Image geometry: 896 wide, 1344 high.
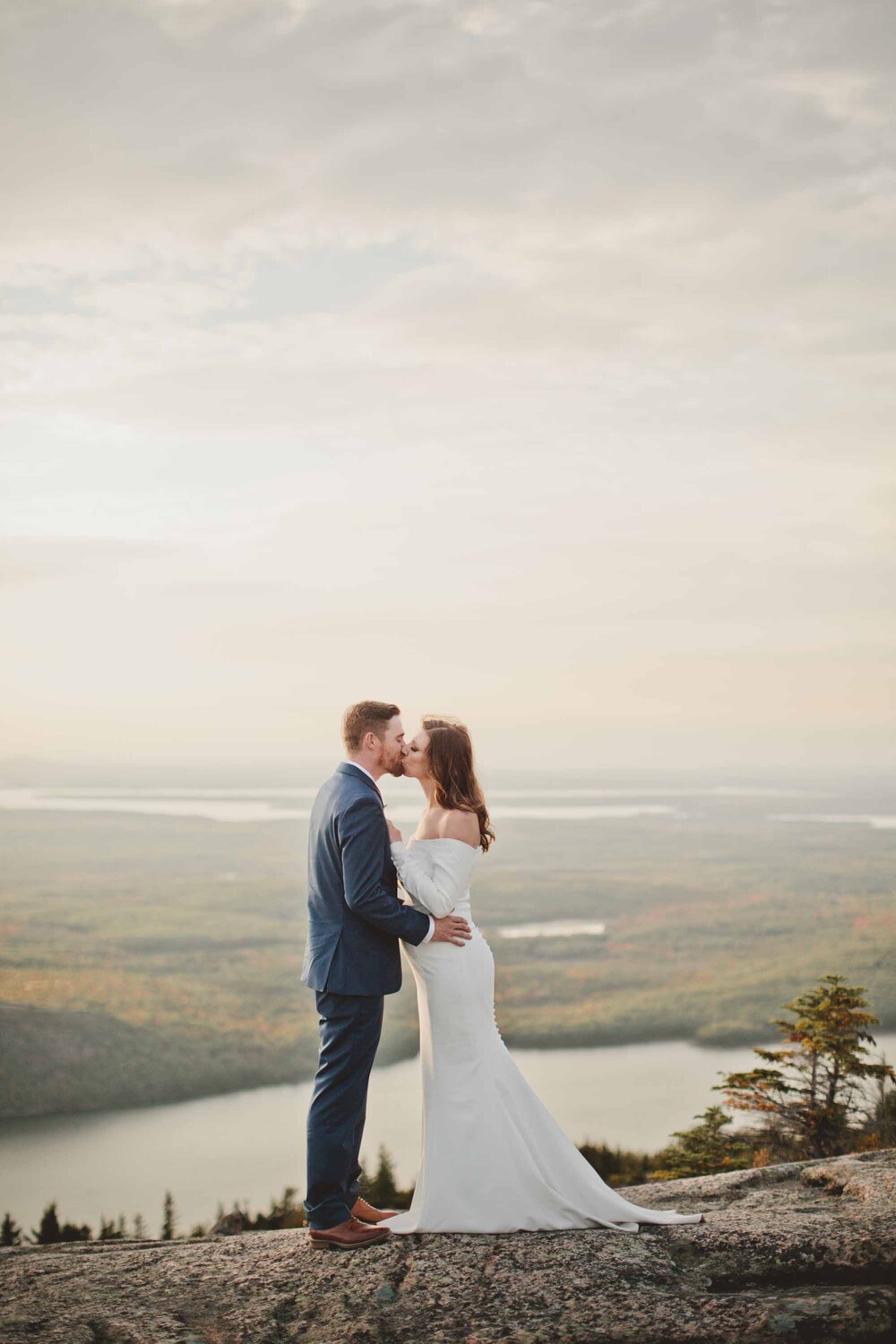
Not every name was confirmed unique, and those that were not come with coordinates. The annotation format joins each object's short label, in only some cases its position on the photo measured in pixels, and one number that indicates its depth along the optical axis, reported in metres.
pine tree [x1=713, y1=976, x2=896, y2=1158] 11.64
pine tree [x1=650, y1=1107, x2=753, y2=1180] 12.75
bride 5.79
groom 5.73
